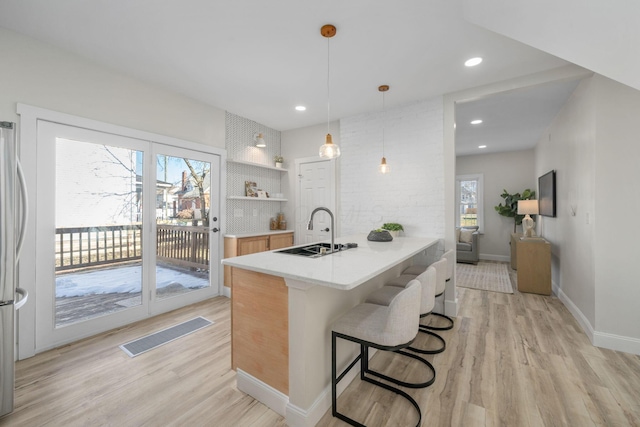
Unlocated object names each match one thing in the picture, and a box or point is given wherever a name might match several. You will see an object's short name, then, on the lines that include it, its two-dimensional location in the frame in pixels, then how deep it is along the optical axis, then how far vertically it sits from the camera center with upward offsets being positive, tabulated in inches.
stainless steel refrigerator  61.6 -9.6
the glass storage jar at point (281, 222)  193.5 -7.4
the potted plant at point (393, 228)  138.2 -8.3
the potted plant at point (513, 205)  242.8 +6.6
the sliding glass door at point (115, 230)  97.1 -8.1
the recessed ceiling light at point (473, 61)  102.4 +58.1
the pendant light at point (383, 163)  125.8 +23.8
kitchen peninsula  61.5 -28.0
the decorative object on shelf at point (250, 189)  173.6 +14.7
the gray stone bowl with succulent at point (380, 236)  121.7 -11.3
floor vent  96.7 -49.1
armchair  245.8 -31.8
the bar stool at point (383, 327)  59.5 -27.1
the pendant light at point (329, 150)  95.6 +22.0
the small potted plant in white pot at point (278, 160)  191.6 +36.9
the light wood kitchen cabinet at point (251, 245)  150.6 -19.5
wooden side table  157.8 -31.8
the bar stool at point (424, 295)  74.4 -26.4
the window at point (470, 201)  276.7 +11.9
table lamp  198.1 +3.9
